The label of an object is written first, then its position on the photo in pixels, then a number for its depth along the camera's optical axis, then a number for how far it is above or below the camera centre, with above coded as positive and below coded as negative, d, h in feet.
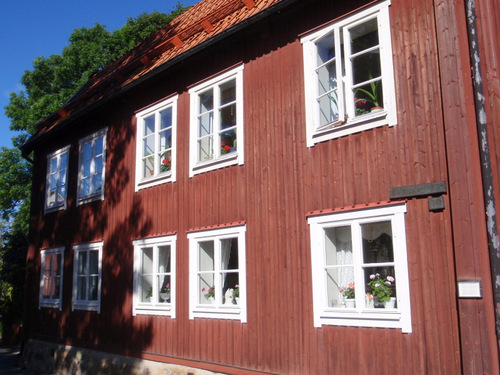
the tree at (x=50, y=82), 93.91 +37.80
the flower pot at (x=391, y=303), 23.22 -0.47
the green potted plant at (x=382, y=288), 23.35 +0.17
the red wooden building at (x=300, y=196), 21.91 +5.02
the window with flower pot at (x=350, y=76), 25.18 +10.59
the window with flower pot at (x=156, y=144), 37.92 +10.95
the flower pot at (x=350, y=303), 24.57 -0.47
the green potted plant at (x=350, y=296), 24.62 -0.16
